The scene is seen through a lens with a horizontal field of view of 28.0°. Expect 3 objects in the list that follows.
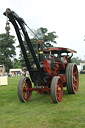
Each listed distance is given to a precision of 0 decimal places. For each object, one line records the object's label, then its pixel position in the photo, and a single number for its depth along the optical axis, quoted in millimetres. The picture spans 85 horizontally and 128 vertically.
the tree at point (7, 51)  41500
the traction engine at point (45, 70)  5215
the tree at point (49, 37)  43609
